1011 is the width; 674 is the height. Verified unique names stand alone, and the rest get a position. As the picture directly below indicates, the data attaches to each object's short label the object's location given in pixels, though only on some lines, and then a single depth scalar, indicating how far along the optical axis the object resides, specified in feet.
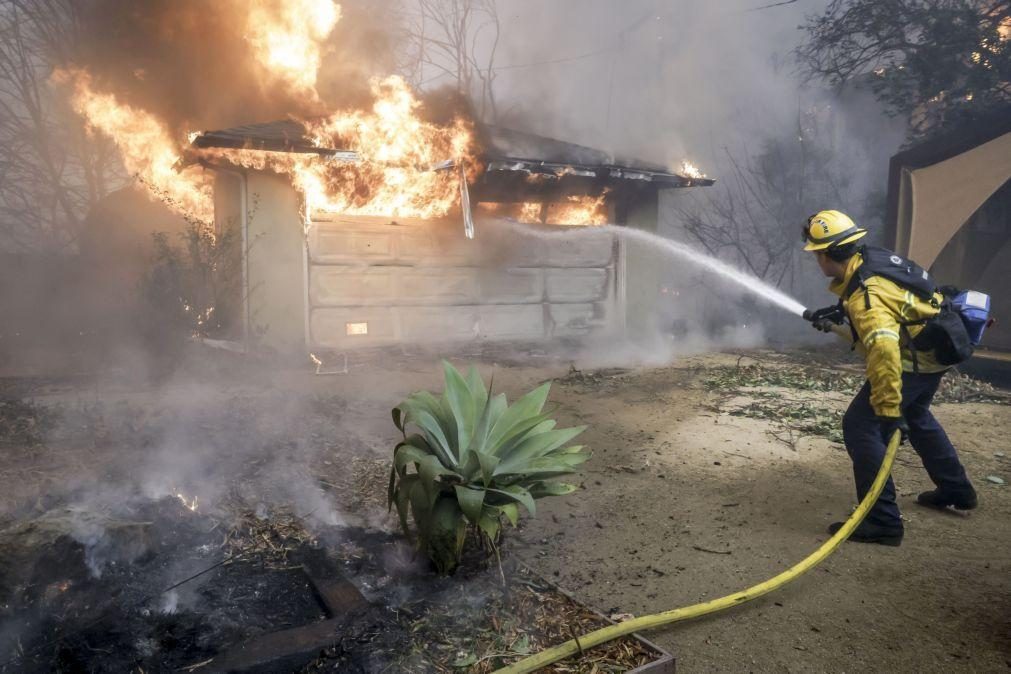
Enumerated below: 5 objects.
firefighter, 12.10
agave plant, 9.18
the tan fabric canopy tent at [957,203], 32.94
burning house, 32.14
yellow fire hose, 7.80
